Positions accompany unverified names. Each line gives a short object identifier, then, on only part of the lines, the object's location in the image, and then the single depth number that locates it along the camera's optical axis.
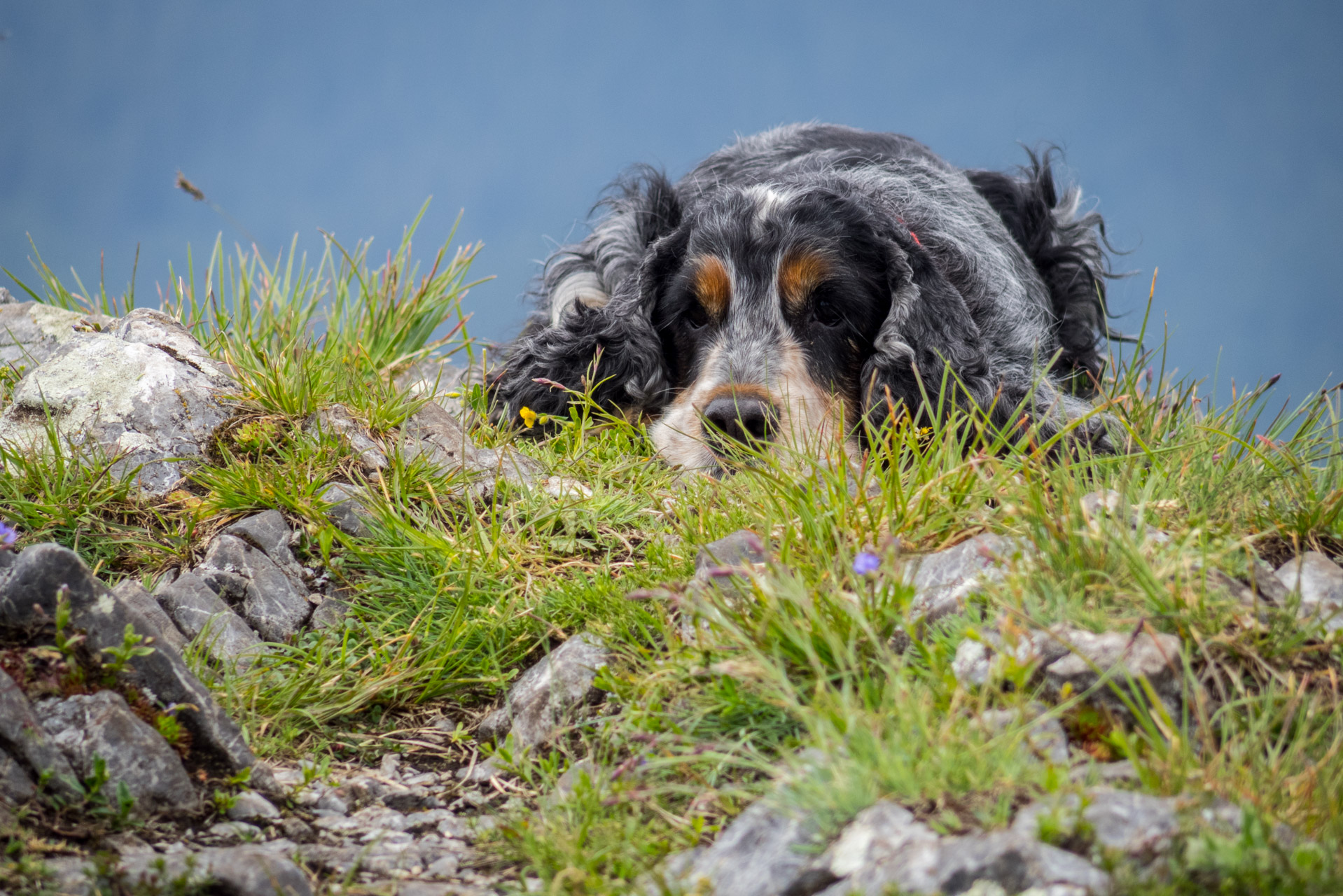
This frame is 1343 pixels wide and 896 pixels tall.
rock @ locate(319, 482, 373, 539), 7.55
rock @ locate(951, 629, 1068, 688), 4.57
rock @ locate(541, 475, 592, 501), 7.92
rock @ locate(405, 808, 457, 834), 5.41
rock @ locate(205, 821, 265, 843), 4.92
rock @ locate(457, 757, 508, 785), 5.85
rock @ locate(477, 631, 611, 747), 5.94
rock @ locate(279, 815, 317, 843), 5.10
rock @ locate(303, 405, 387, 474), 8.12
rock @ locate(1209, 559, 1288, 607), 5.00
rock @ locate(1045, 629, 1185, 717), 4.52
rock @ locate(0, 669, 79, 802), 4.71
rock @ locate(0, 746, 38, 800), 4.59
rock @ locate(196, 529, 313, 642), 6.92
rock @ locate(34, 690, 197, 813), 4.84
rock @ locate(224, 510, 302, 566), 7.30
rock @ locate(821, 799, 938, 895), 3.87
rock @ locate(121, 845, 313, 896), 4.30
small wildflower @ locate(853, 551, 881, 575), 4.79
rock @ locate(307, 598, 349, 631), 7.02
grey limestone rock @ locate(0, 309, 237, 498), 7.87
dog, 9.59
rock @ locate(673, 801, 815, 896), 4.09
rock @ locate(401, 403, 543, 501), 8.04
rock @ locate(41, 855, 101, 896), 4.24
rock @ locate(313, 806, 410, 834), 5.30
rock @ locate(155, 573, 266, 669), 6.50
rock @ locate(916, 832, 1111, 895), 3.69
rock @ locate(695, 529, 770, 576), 6.19
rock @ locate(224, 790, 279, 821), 5.09
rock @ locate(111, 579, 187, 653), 6.22
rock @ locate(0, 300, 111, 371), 9.98
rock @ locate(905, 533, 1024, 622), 5.25
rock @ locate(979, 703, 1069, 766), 4.28
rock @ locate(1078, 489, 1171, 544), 5.17
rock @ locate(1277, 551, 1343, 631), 5.05
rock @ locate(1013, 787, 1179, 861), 3.77
